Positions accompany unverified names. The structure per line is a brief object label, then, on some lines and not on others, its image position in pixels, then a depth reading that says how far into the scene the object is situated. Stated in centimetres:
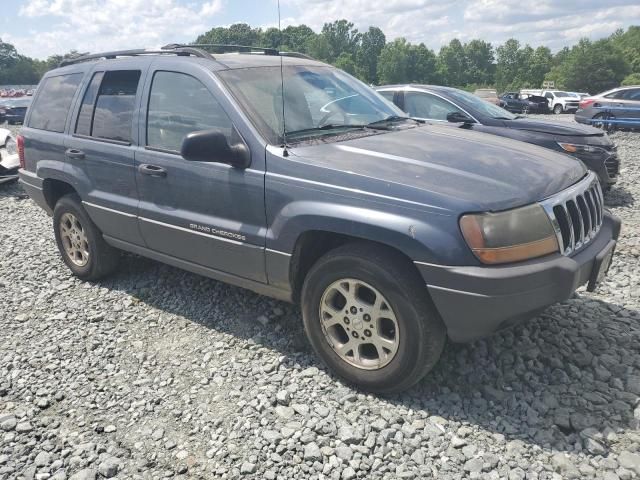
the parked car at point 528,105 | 3120
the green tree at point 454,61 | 10119
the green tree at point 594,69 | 5338
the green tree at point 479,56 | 10788
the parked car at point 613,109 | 1527
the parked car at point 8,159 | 927
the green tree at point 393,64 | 8831
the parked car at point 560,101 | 3125
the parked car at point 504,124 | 710
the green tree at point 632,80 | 4753
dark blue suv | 263
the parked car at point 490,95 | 2860
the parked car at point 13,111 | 2280
